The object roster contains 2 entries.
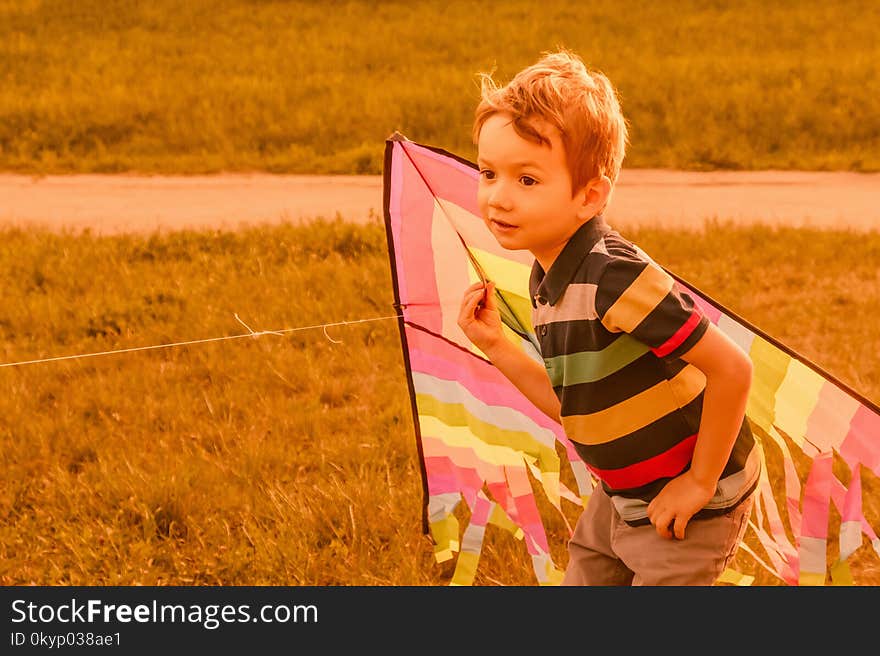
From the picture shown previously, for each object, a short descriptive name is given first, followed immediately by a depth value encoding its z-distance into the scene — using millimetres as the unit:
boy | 4266
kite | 5871
